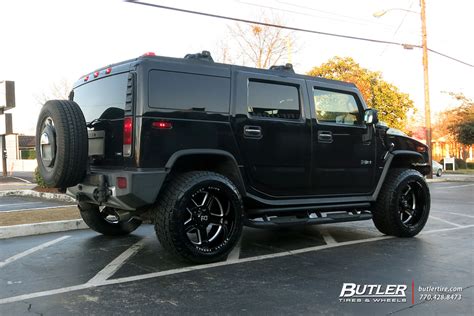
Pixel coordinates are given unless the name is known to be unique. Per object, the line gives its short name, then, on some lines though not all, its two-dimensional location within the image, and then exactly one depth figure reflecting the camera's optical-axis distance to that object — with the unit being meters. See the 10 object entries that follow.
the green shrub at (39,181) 14.45
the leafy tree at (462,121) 34.36
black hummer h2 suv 4.80
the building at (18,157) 38.18
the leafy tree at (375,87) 27.75
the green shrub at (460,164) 44.69
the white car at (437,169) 28.91
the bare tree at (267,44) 24.80
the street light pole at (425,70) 22.14
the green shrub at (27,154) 42.16
